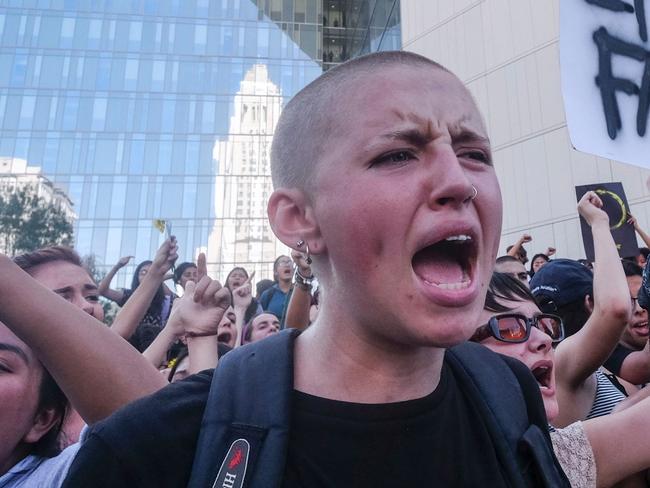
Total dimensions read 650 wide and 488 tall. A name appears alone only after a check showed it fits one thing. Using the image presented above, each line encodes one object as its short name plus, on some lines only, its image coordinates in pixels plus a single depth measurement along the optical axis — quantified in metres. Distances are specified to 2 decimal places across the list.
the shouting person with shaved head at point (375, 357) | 0.29
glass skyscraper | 22.98
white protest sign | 0.71
